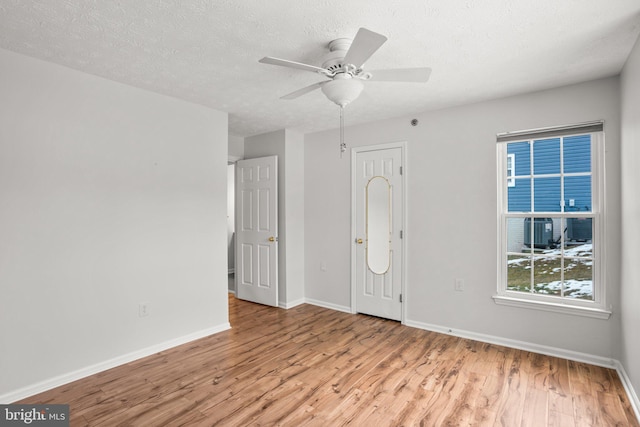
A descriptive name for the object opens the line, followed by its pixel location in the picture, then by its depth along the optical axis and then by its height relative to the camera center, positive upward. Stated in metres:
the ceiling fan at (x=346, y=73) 1.96 +0.85
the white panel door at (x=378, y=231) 4.10 -0.25
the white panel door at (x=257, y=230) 4.68 -0.26
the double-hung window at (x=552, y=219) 2.99 -0.09
